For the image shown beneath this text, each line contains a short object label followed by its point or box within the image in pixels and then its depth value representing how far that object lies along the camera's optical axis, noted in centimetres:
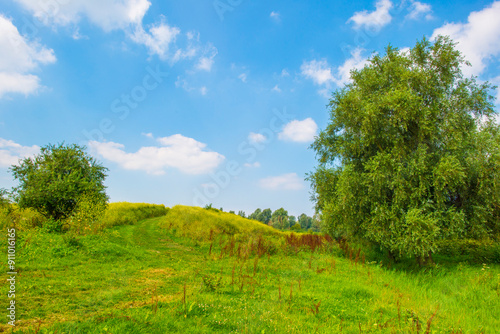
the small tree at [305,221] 12294
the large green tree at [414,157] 1407
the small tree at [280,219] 9569
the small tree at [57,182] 1645
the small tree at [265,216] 10783
